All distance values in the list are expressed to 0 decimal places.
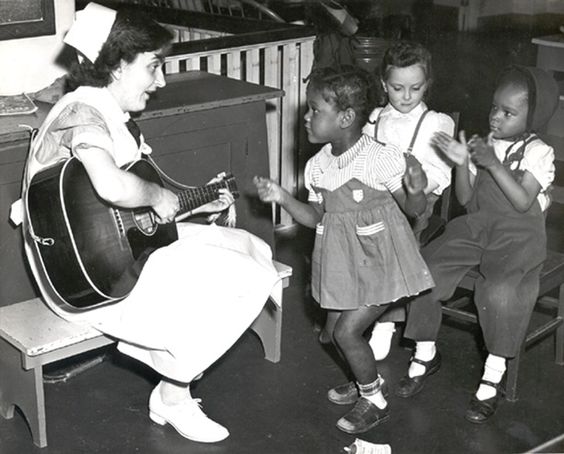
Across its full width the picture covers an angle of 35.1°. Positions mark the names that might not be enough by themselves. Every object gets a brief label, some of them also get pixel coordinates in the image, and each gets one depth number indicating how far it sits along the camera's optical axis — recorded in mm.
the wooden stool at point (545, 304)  3553
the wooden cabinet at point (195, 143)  3371
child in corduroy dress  3123
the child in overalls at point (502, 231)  3377
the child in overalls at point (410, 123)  3463
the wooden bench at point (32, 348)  3109
